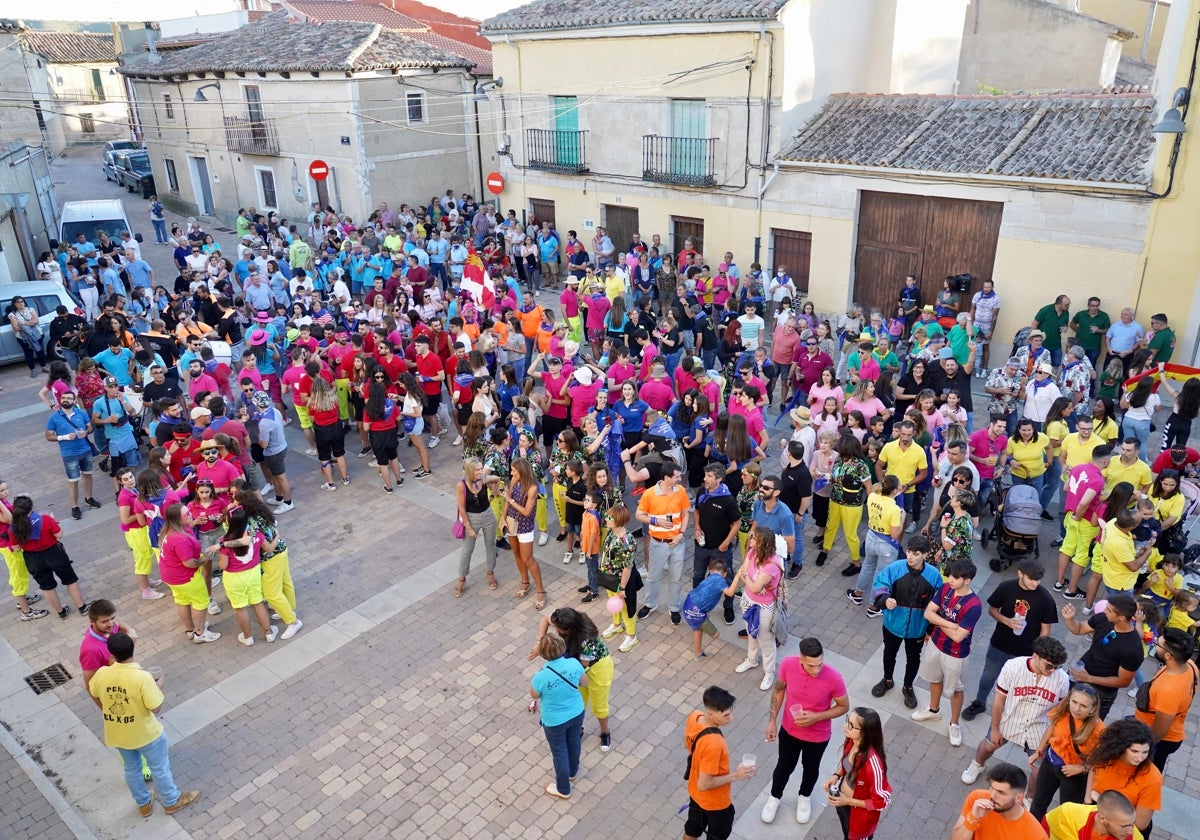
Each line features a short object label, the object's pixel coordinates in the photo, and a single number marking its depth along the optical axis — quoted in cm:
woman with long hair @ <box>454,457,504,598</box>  870
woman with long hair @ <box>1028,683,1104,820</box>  507
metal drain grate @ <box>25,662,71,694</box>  805
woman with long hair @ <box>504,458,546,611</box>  852
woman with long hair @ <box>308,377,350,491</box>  1080
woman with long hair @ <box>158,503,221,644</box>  798
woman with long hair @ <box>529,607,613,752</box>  619
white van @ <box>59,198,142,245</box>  2258
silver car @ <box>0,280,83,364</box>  1647
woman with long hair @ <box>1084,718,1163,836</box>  476
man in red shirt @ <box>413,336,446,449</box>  1212
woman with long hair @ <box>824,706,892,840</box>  496
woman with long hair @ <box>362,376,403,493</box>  1082
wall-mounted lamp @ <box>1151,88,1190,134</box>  1183
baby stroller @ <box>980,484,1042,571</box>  892
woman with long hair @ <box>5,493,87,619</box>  826
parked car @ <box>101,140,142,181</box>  4038
